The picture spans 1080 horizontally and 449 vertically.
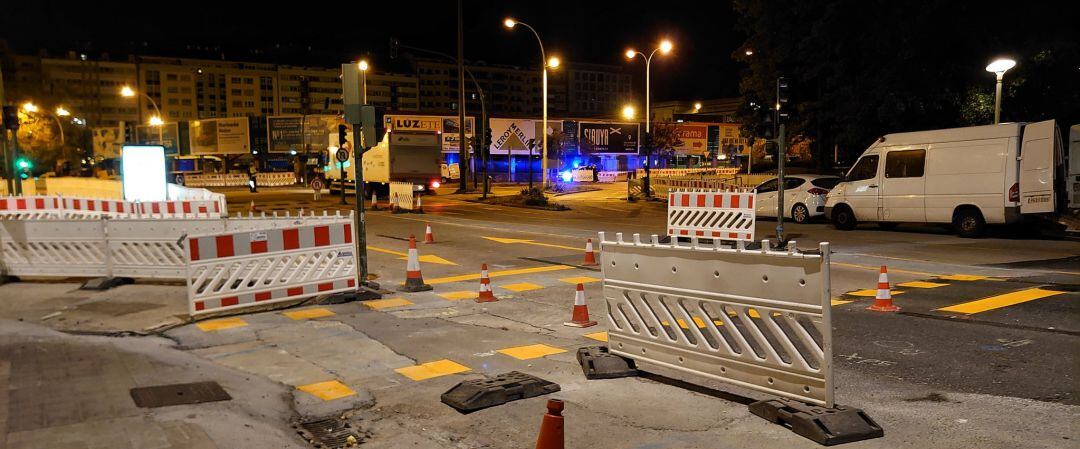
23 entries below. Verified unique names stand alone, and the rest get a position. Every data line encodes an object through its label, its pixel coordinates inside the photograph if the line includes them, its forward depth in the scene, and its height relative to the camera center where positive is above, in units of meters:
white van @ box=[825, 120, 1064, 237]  15.68 -0.24
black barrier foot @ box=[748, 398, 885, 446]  4.53 -1.62
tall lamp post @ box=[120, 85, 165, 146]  59.69 +4.47
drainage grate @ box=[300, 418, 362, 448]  4.89 -1.79
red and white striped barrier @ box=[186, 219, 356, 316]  8.80 -1.18
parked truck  34.03 +0.56
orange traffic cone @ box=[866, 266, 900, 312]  8.70 -1.52
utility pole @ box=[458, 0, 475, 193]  38.59 +3.18
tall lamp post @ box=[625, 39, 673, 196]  33.09 +5.40
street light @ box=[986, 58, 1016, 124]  19.11 +2.60
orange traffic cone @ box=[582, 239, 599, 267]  13.15 -1.55
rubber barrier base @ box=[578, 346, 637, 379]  6.11 -1.65
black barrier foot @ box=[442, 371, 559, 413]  5.39 -1.67
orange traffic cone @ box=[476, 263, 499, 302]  9.88 -1.61
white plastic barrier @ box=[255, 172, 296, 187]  52.75 -0.36
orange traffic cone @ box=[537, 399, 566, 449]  3.67 -1.30
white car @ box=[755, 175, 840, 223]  21.64 -0.81
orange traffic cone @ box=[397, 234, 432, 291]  10.73 -1.54
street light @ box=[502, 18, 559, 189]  31.19 +4.83
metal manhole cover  5.47 -1.70
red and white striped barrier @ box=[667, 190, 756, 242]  14.84 -0.94
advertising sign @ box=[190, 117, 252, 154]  63.06 +3.31
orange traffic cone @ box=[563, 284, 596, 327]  8.37 -1.61
